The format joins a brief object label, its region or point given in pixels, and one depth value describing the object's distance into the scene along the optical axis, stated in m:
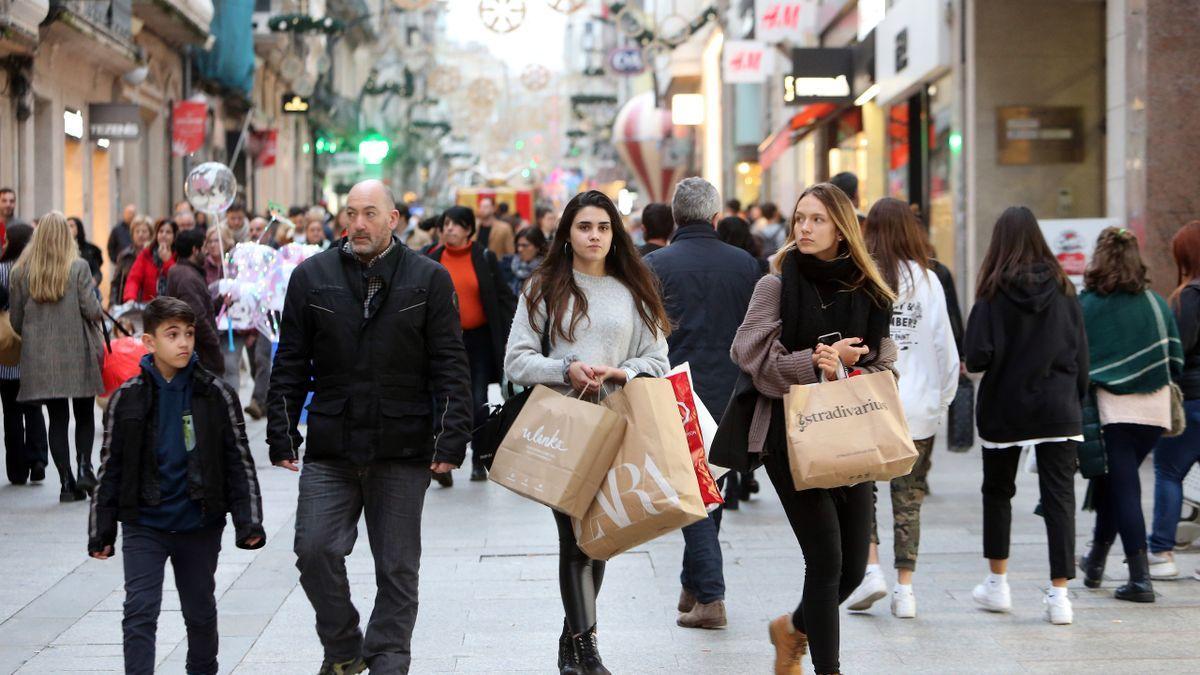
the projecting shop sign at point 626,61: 40.72
